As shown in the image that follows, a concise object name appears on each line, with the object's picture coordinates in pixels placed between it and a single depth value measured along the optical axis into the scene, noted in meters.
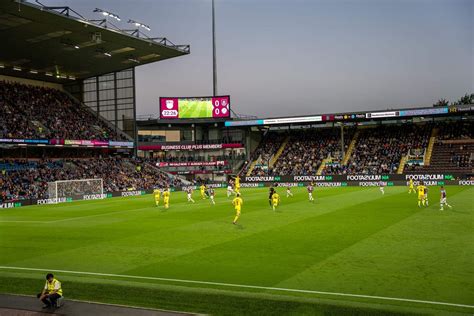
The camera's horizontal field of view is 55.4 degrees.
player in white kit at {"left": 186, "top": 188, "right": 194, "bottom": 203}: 42.73
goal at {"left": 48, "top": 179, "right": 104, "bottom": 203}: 50.31
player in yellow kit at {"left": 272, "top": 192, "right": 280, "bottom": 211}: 32.78
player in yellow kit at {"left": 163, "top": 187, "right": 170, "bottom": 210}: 36.38
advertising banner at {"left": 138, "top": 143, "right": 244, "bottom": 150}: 78.75
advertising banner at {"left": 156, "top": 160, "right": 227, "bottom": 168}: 77.69
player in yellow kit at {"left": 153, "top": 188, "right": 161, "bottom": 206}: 39.97
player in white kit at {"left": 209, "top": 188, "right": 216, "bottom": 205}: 40.26
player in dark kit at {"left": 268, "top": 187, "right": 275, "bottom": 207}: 34.29
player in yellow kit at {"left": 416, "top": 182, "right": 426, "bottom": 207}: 31.68
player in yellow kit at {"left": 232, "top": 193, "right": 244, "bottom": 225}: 24.83
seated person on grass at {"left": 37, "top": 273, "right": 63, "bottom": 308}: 12.16
